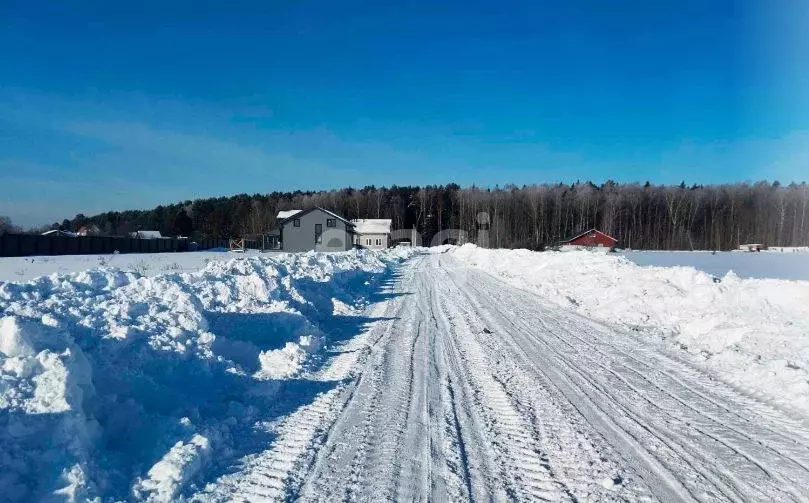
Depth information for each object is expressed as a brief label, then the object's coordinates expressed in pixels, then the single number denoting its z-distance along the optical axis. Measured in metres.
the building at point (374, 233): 87.50
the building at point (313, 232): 65.25
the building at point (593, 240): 77.69
